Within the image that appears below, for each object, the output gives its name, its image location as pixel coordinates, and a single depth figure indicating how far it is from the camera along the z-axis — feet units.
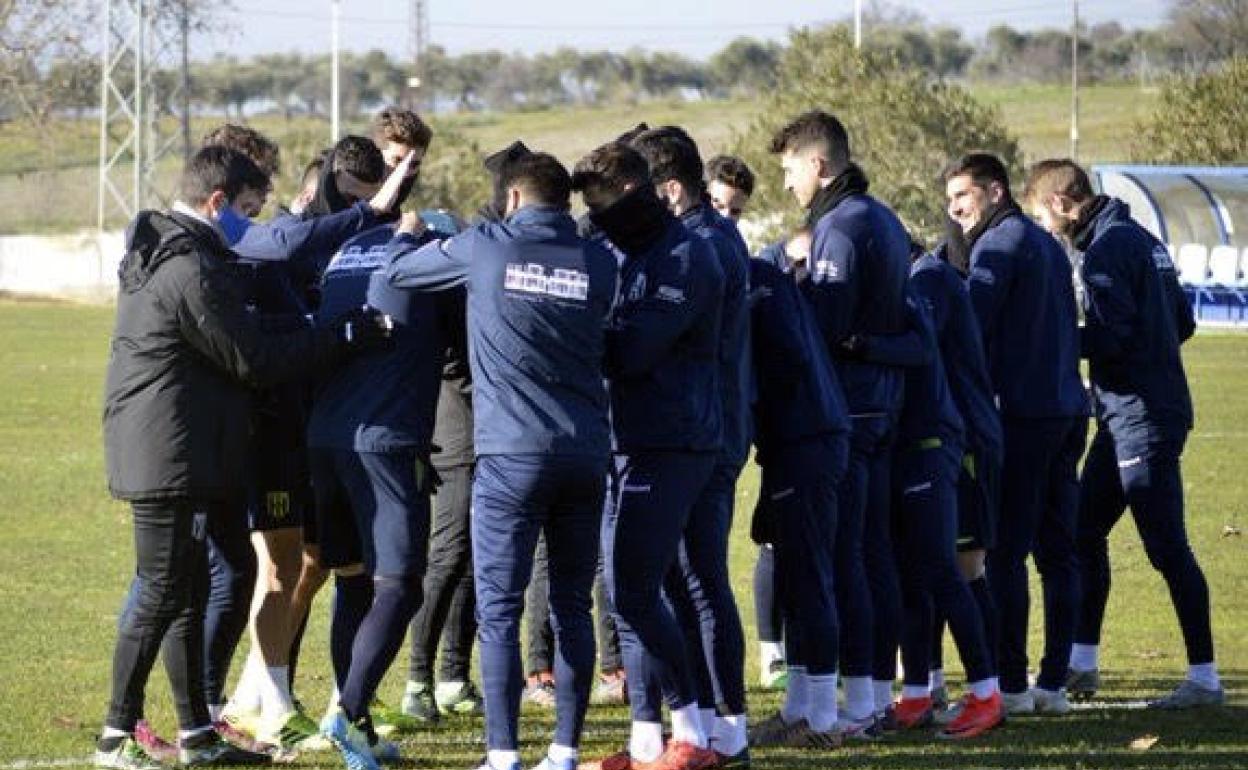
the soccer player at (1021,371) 62.64
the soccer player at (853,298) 57.26
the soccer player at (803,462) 55.57
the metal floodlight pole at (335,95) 430.20
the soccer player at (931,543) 59.11
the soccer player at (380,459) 52.24
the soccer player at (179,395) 51.67
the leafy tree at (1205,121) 330.13
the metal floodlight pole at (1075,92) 460.55
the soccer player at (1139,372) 65.41
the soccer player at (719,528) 53.47
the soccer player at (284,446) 55.93
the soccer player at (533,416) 49.19
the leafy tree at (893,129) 338.95
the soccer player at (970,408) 60.90
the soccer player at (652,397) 50.96
